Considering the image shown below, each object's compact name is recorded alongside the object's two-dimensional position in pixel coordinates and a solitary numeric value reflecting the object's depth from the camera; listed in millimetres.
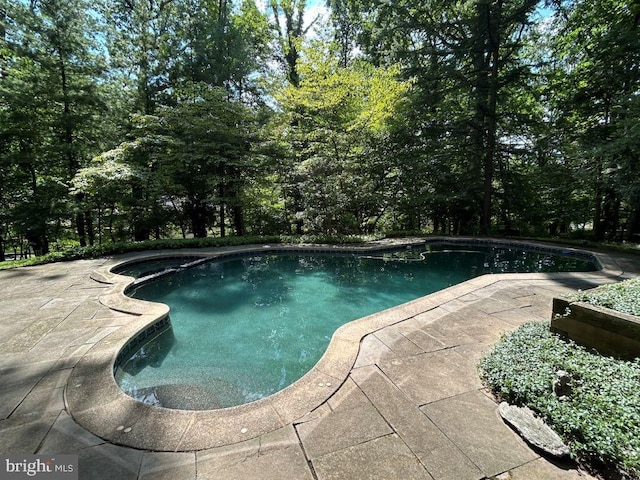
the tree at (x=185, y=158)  8641
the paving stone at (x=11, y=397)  2080
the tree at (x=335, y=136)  8977
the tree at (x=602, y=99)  6633
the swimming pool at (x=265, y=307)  3137
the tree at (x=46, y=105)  8109
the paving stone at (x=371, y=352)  2648
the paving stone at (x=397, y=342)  2787
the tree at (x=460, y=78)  9312
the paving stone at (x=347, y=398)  2086
